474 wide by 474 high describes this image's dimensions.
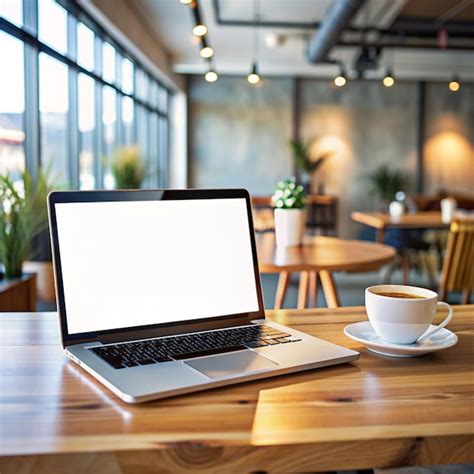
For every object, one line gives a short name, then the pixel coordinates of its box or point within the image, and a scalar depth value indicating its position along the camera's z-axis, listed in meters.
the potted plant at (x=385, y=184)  9.88
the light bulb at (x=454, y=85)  7.25
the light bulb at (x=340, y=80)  6.26
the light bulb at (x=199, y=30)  4.28
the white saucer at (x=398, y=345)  0.89
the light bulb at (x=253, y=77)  5.69
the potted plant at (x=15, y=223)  3.15
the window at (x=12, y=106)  3.59
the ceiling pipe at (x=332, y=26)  5.05
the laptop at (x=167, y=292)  0.84
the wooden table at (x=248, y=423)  0.60
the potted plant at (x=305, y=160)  9.73
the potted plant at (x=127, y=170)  5.67
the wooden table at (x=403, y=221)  5.00
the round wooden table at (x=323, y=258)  2.31
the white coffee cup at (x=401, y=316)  0.89
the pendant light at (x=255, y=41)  5.70
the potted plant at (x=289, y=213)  2.83
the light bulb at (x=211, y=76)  5.60
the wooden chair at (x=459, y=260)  3.58
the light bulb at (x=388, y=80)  6.36
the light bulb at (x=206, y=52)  4.96
